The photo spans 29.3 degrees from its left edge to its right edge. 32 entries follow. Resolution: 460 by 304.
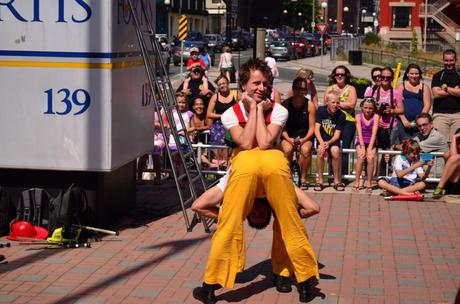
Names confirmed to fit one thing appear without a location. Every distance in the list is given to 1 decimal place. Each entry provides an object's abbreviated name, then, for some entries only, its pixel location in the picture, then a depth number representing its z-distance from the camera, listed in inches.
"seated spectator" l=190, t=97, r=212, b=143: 539.5
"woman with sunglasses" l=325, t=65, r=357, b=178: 503.2
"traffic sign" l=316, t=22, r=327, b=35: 1994.3
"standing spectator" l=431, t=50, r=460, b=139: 517.7
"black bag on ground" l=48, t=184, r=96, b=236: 352.2
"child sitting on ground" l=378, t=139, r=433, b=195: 458.9
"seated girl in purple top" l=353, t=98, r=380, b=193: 480.4
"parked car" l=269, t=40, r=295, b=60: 2450.8
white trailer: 355.6
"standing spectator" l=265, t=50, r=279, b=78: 944.3
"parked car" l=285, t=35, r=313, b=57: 2593.5
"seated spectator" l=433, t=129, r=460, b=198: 456.1
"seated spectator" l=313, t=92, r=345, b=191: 486.3
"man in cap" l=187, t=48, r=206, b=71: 988.6
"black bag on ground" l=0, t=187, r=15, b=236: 365.1
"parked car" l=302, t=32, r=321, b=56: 2856.3
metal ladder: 385.7
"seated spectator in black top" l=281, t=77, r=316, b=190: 482.9
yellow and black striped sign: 1850.4
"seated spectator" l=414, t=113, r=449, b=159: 483.8
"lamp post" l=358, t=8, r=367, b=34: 6032.5
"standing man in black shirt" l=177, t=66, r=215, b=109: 627.8
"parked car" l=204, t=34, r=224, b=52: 2537.9
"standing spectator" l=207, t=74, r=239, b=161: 515.9
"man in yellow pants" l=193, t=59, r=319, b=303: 271.4
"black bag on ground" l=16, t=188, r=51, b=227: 364.2
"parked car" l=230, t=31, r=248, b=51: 2827.3
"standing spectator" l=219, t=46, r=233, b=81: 1308.2
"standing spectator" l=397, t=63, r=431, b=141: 524.1
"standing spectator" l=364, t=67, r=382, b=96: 519.5
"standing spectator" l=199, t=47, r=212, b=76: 1378.0
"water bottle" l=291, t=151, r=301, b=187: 478.6
